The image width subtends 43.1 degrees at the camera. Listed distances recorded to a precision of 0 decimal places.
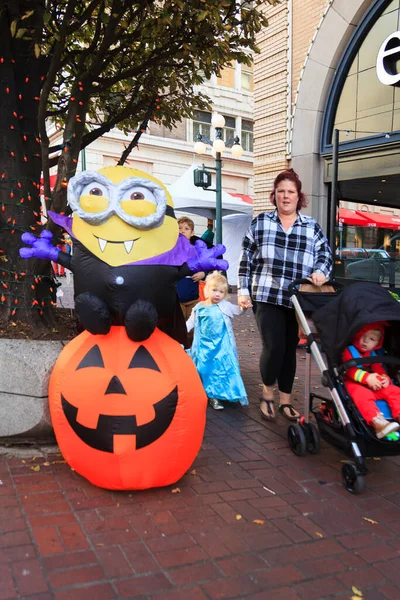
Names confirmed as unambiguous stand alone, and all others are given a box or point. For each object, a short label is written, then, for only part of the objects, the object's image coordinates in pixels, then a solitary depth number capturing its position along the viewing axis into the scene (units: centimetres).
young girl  494
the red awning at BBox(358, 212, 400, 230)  1111
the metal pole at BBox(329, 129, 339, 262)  768
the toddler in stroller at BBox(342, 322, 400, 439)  321
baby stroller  326
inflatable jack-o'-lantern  301
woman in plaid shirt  432
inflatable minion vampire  307
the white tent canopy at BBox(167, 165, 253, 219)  1412
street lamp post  1317
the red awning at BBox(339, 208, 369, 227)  1099
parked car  958
